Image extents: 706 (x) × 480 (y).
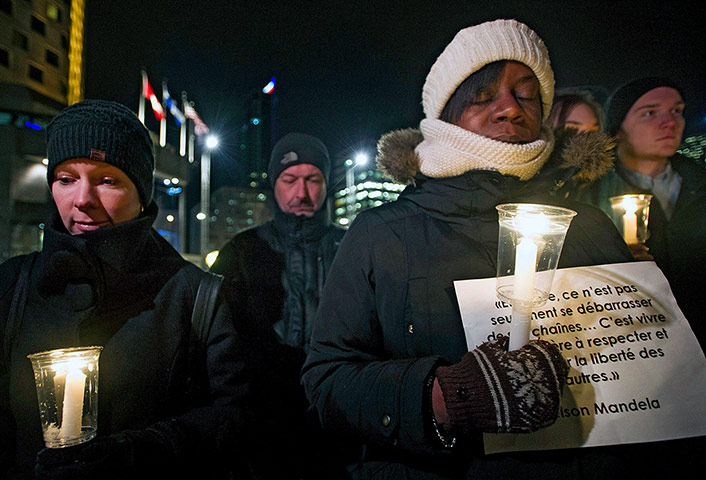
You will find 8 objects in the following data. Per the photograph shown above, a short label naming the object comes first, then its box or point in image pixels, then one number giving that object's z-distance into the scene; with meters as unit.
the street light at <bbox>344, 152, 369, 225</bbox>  17.35
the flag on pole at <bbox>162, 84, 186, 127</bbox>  31.64
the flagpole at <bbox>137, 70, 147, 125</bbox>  25.50
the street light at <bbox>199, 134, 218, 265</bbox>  21.57
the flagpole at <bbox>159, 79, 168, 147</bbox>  29.38
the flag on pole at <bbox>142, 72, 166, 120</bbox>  25.64
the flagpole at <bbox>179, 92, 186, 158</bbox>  33.94
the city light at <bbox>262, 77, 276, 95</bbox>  35.73
